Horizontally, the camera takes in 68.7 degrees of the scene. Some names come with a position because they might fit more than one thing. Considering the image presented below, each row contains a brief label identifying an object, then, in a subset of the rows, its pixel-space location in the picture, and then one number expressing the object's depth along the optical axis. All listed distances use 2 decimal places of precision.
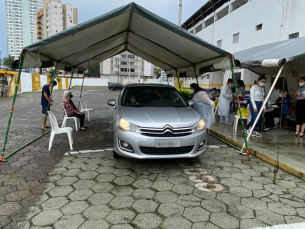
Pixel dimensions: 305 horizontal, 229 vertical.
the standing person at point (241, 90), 8.72
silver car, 3.79
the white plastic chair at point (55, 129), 5.08
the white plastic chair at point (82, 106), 8.62
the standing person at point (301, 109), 6.11
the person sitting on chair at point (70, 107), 6.50
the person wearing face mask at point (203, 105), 5.96
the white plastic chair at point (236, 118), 7.05
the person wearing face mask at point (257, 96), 6.03
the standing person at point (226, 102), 7.89
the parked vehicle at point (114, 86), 36.31
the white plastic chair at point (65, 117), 6.52
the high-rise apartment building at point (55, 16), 82.44
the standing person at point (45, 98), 6.64
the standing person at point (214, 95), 11.10
